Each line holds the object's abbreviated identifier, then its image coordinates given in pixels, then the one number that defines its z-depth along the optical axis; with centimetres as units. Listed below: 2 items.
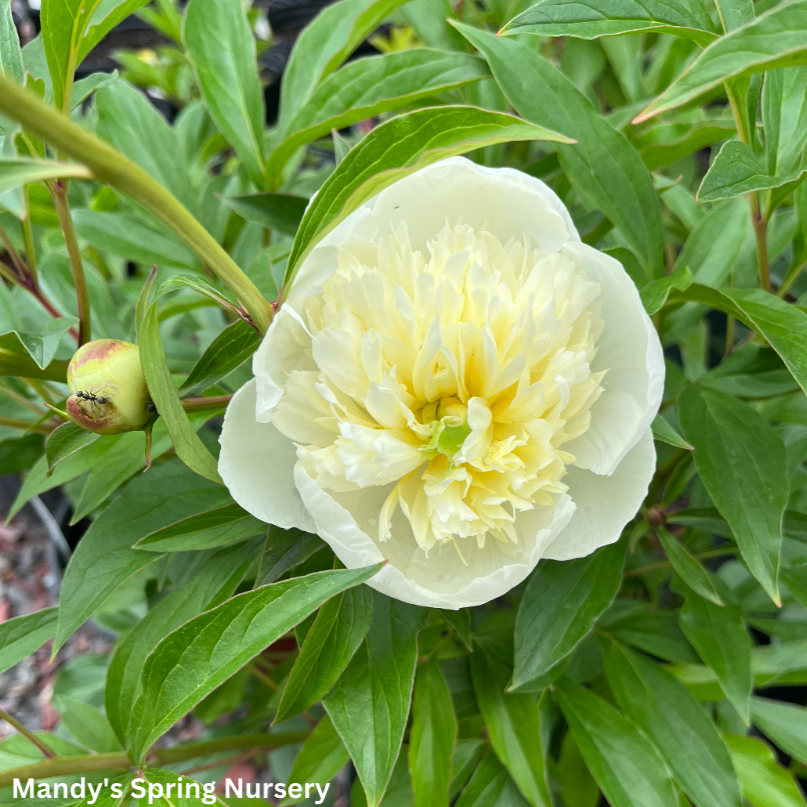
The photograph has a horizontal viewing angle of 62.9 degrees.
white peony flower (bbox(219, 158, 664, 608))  32
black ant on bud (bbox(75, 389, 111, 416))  30
